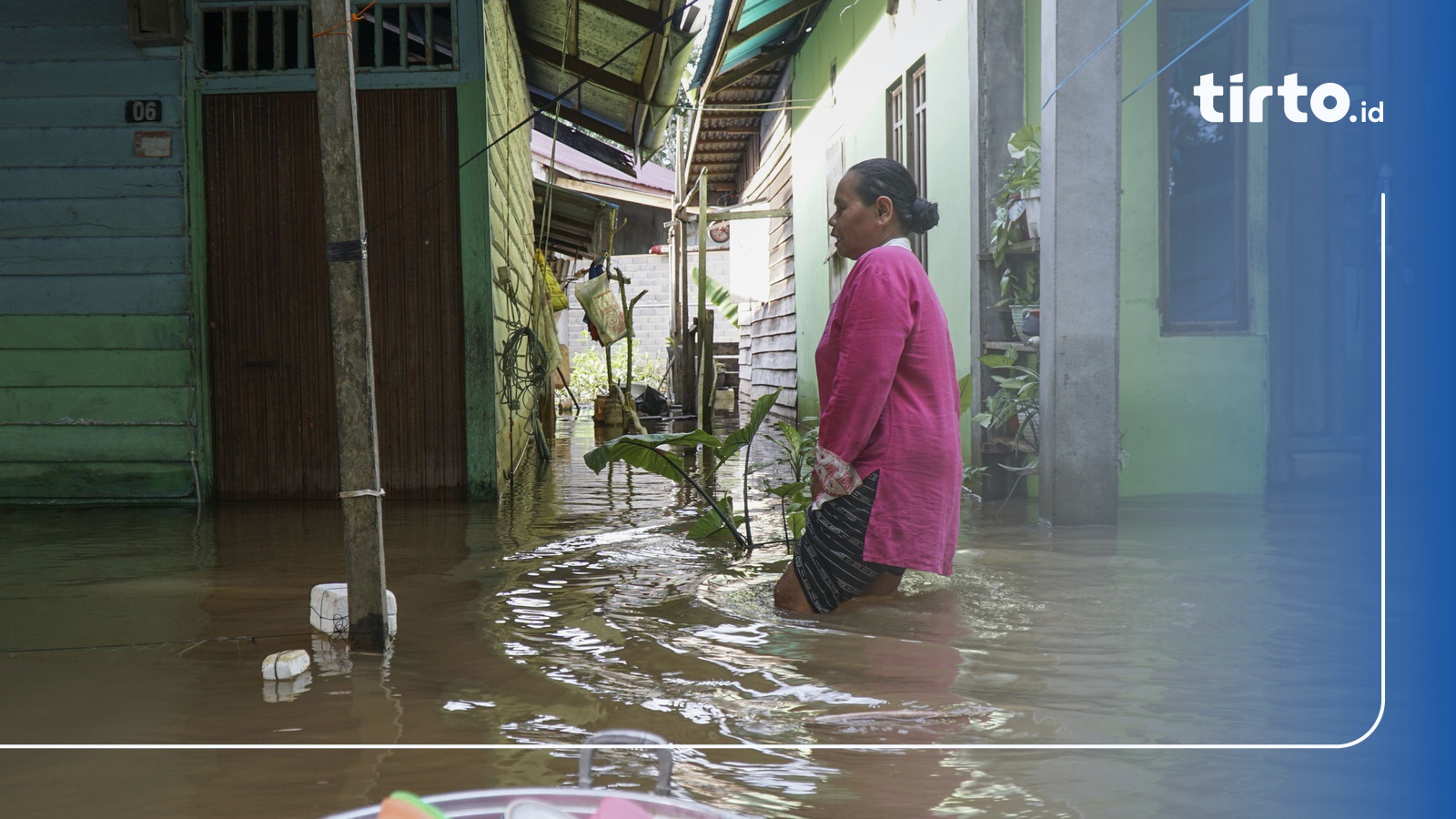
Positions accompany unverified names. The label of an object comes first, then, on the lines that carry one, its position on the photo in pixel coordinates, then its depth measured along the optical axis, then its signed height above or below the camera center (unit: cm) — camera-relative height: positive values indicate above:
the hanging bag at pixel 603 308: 1088 +80
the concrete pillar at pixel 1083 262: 552 +56
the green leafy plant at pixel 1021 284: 652 +55
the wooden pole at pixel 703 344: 1119 +44
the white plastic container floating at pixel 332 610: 361 -66
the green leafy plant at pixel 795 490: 506 -46
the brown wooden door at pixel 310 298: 693 +61
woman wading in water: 350 -11
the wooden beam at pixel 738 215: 1227 +186
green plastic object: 83 -30
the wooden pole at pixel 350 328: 332 +20
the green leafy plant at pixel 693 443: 486 -29
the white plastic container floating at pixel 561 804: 86 -32
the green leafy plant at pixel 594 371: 1933 +35
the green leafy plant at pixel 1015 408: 636 -15
